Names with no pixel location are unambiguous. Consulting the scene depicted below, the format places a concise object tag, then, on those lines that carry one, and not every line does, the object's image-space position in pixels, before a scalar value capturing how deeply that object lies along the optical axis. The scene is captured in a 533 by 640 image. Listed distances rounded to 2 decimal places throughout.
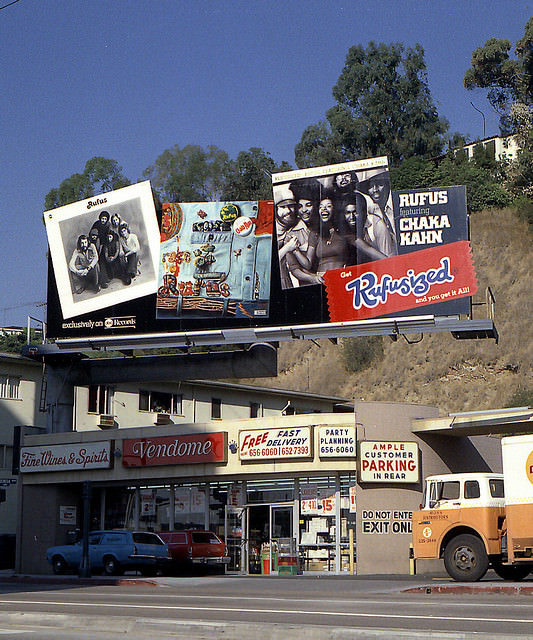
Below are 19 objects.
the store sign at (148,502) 35.84
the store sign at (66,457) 35.22
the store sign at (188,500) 34.53
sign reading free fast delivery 30.88
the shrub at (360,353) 71.00
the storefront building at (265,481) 30.47
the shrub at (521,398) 54.72
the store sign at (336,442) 30.41
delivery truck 22.45
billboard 31.33
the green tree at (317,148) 84.38
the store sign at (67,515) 37.31
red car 31.45
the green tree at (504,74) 74.31
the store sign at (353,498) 30.75
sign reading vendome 32.50
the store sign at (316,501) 31.38
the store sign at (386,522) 30.19
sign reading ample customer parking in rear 30.31
